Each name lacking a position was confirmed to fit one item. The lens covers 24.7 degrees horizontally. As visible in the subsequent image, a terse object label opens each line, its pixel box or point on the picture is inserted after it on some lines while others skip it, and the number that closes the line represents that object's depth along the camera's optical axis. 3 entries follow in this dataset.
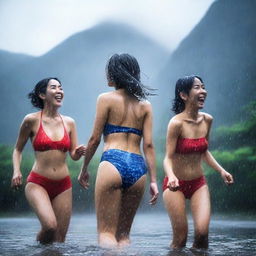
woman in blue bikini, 3.93
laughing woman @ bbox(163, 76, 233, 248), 4.48
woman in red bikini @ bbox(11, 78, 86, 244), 4.79
